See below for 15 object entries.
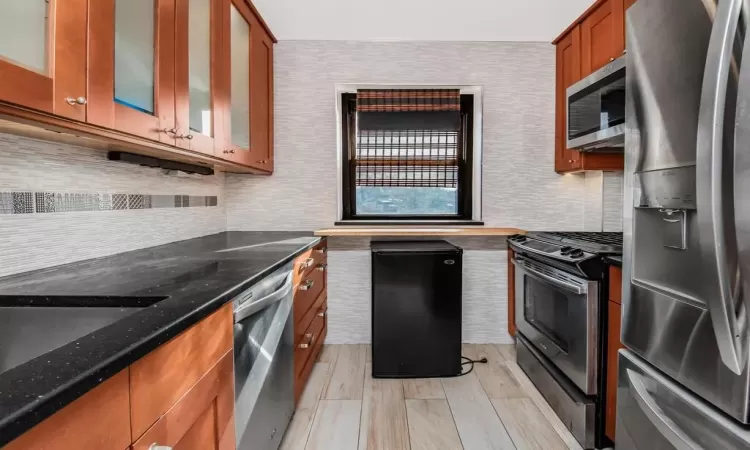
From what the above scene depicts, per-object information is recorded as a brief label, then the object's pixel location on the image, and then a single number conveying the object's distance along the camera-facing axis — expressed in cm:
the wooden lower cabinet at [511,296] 296
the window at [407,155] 308
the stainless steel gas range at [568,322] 186
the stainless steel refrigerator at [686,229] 99
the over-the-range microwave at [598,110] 188
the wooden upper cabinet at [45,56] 89
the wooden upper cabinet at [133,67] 114
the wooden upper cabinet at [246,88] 213
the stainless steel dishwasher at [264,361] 126
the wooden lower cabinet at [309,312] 205
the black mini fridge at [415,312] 255
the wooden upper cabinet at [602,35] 218
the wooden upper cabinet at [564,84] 268
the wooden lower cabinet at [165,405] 58
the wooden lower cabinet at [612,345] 176
